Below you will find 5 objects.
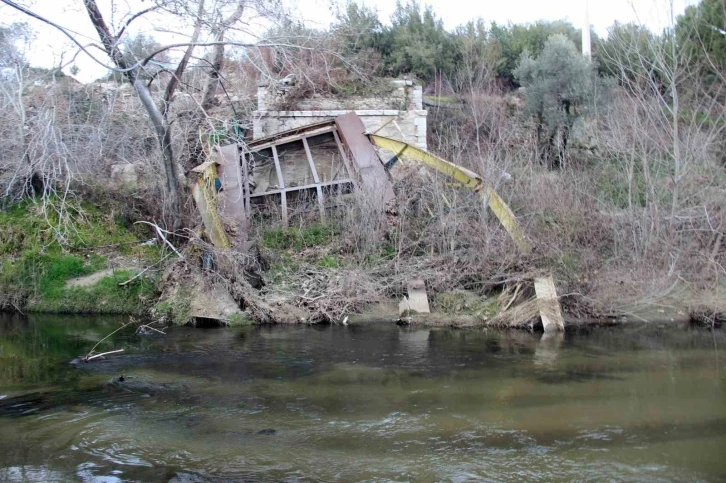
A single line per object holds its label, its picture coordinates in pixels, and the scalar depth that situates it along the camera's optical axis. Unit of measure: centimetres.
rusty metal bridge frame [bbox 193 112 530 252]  1295
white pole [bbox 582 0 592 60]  2608
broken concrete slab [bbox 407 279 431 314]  1241
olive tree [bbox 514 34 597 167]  2125
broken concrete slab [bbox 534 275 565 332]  1152
